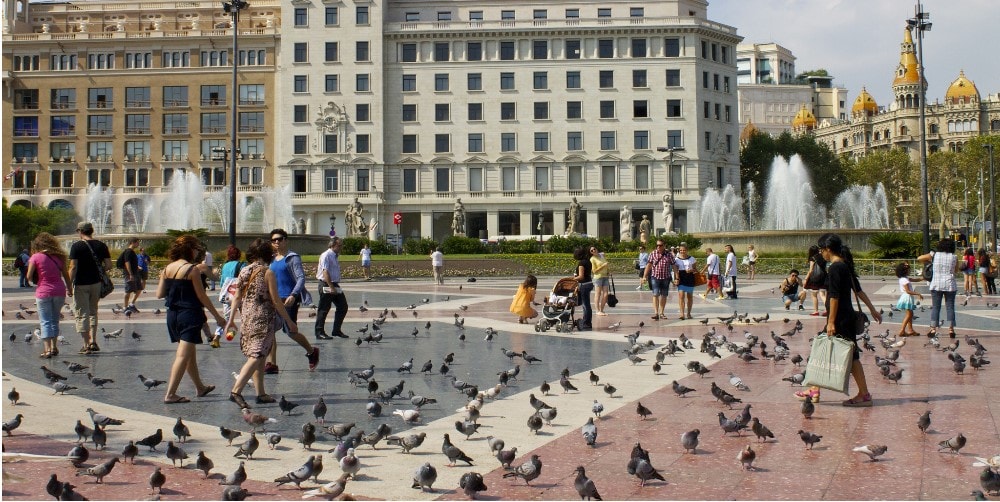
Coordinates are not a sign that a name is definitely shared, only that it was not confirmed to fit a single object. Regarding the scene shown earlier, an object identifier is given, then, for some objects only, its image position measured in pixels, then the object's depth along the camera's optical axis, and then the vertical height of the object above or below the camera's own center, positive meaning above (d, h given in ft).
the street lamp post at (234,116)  108.78 +17.38
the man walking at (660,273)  66.28 -0.72
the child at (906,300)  54.08 -2.27
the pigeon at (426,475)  20.75 -4.48
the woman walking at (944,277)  52.70 -1.01
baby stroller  58.80 -2.71
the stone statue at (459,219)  216.74 +10.13
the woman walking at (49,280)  43.47 -0.42
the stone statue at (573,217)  228.63 +11.07
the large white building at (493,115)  246.27 +37.96
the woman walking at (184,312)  31.99 -1.43
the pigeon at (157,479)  20.03 -4.32
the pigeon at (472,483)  20.06 -4.50
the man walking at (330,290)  51.47 -1.23
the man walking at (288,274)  41.11 -0.29
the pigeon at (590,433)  25.31 -4.40
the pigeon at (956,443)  23.80 -4.51
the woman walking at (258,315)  31.55 -1.58
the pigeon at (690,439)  24.35 -4.42
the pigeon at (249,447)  23.66 -4.36
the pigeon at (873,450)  23.47 -4.59
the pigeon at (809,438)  24.53 -4.46
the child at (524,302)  62.75 -2.44
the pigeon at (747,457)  22.63 -4.55
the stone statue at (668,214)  206.71 +10.49
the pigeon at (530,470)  21.30 -4.50
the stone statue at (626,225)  218.79 +8.48
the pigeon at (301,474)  20.79 -4.40
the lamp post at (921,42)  116.37 +25.98
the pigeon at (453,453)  22.82 -4.41
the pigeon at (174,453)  22.50 -4.24
